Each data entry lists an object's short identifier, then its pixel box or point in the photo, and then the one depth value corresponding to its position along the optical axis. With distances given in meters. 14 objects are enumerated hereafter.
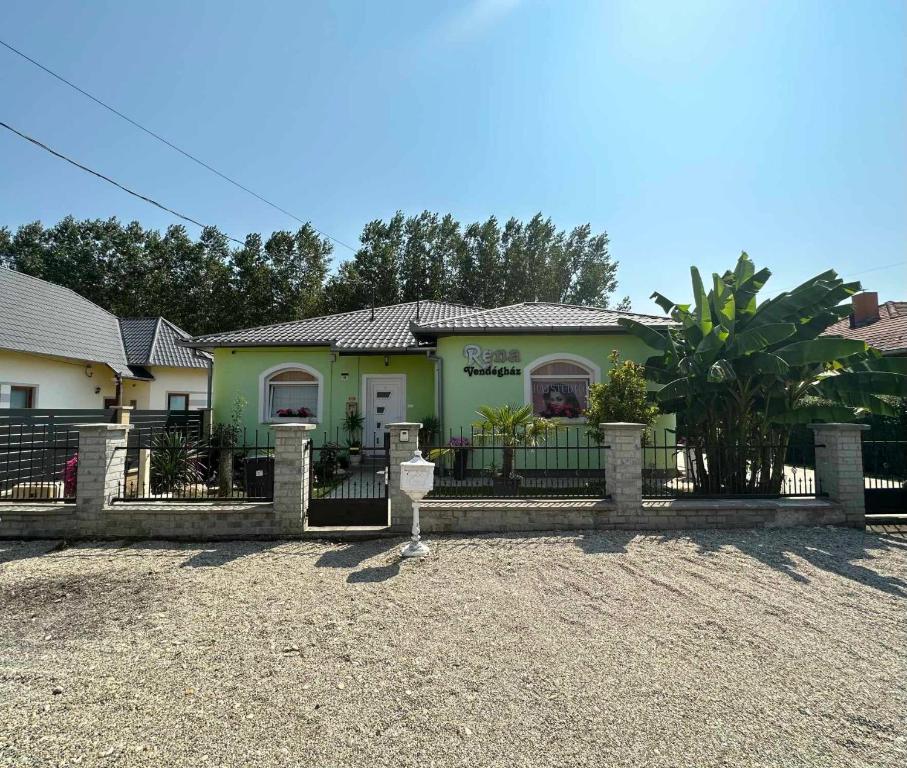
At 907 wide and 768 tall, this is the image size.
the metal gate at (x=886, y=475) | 7.26
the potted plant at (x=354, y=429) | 12.68
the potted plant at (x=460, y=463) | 9.73
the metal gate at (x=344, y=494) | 6.66
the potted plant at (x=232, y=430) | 12.57
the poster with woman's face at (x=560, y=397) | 10.91
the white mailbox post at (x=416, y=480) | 5.94
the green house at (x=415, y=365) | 10.93
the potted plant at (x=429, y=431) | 11.56
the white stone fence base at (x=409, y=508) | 6.44
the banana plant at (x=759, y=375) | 7.33
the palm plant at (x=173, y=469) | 8.93
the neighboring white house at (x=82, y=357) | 14.19
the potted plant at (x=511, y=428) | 9.19
